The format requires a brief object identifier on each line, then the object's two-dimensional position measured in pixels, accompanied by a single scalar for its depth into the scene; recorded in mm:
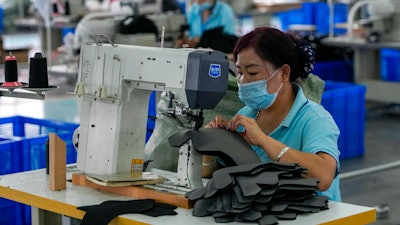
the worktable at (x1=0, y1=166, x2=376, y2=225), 2586
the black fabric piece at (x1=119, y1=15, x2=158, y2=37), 7484
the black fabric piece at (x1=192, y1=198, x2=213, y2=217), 2607
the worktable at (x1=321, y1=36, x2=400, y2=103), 8016
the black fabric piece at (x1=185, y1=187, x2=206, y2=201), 2660
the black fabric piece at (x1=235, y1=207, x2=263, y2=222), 2502
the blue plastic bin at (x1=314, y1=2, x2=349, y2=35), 12312
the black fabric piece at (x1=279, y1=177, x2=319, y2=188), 2576
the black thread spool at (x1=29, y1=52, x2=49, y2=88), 3086
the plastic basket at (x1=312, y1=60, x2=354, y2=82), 8586
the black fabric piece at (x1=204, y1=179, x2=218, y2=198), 2586
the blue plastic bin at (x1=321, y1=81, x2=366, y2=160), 6457
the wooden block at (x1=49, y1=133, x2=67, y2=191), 2949
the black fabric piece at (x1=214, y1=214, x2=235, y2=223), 2531
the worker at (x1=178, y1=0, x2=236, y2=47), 8055
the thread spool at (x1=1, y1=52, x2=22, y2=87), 3184
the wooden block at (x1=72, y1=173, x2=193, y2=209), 2727
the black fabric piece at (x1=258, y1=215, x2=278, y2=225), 2486
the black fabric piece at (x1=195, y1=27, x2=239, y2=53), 6467
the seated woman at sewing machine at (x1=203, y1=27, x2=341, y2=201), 2889
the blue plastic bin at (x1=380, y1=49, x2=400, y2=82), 8844
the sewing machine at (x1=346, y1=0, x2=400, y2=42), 7930
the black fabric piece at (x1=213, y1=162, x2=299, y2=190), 2570
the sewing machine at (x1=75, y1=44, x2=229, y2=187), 2766
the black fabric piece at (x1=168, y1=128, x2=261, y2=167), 2801
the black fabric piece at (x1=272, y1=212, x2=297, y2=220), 2541
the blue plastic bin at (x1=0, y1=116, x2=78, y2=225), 4281
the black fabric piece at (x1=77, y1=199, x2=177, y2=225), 2631
